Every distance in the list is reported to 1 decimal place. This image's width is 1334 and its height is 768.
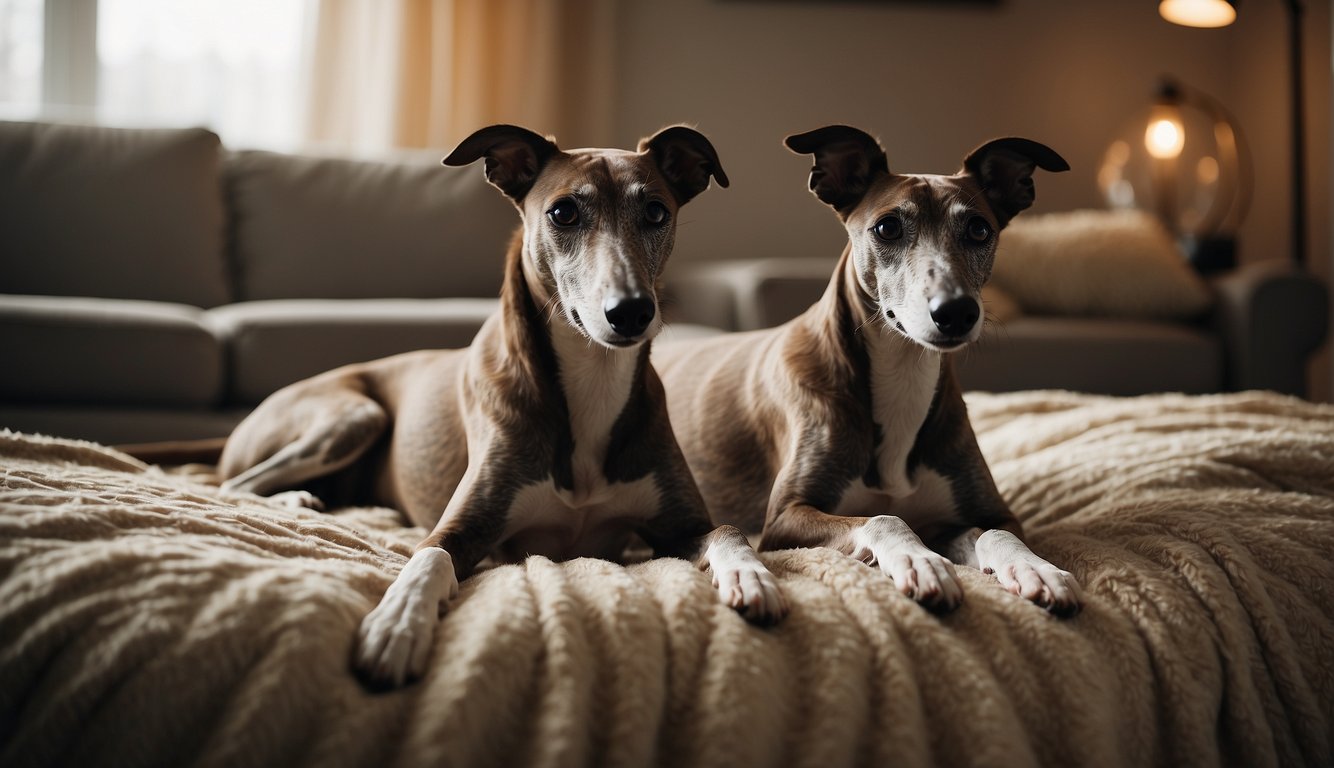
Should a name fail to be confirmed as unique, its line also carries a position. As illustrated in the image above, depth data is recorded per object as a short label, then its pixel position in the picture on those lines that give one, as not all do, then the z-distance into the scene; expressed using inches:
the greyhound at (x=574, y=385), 63.5
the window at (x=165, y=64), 194.1
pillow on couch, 164.1
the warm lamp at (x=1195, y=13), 151.6
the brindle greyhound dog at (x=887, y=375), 64.3
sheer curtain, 200.8
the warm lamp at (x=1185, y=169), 206.2
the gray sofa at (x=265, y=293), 118.3
